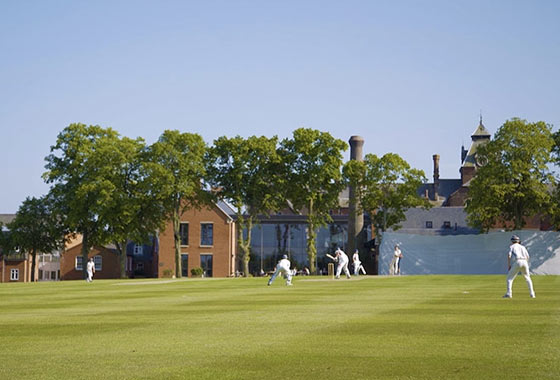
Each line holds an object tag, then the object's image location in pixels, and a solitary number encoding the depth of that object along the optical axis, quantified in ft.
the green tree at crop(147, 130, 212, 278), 233.96
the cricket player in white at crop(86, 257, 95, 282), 188.14
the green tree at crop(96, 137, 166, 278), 232.94
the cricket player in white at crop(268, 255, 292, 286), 118.93
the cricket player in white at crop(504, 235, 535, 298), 77.45
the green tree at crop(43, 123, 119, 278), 232.12
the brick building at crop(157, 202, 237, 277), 299.79
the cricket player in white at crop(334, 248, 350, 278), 151.94
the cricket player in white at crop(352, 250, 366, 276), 182.32
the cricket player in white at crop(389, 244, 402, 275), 179.73
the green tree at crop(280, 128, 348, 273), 247.70
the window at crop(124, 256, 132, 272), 350.33
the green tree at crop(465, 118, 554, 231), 221.25
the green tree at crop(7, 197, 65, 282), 269.23
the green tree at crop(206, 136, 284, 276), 244.42
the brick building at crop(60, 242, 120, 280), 337.31
